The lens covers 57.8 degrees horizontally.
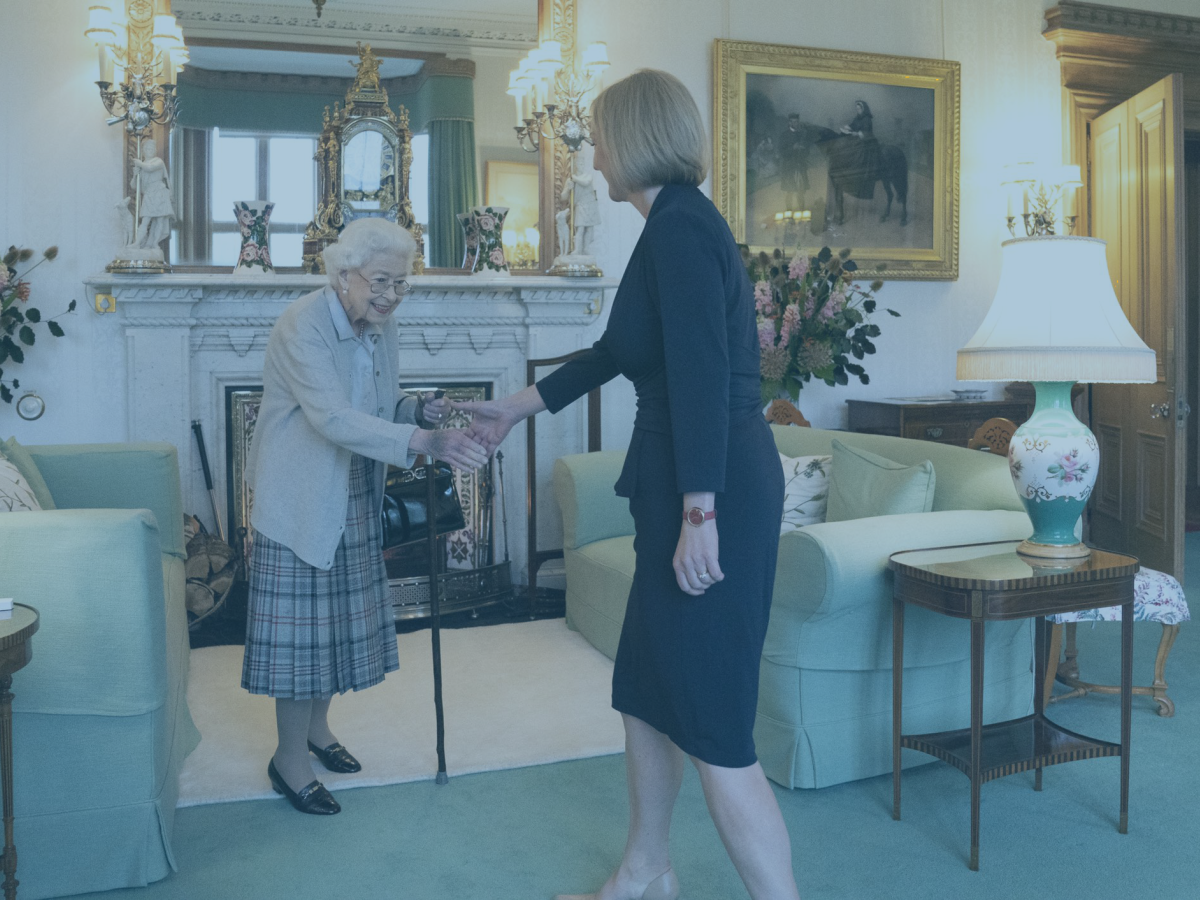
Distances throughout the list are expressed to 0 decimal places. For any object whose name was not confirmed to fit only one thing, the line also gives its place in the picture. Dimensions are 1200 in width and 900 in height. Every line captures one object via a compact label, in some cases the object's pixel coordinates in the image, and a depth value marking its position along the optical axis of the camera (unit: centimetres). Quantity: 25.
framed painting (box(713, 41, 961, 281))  528
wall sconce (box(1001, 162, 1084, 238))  554
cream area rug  289
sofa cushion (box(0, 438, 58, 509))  303
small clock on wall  451
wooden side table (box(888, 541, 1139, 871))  237
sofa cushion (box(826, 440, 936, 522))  295
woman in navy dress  173
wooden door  499
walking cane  279
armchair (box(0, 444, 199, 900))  215
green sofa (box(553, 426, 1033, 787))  264
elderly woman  246
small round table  181
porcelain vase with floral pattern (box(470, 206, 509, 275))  492
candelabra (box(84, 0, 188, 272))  434
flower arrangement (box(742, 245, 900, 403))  475
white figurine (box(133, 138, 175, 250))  442
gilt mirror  468
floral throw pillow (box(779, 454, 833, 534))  337
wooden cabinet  507
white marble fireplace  452
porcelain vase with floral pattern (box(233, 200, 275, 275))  463
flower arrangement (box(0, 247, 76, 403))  429
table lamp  256
